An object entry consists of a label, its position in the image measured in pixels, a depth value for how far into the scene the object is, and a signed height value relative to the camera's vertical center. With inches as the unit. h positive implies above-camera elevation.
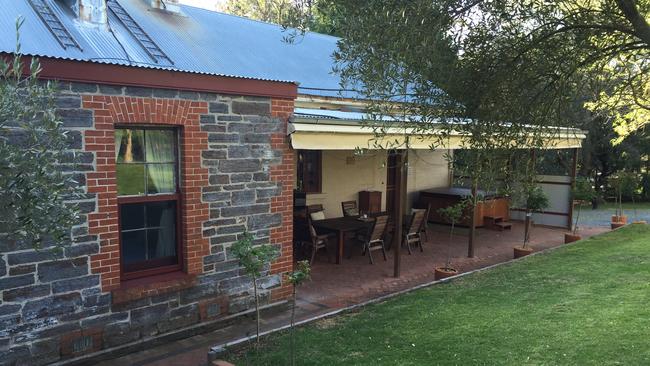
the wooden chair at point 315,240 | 371.9 -62.7
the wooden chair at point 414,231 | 422.0 -62.1
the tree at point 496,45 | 170.2 +44.3
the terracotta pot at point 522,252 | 415.2 -76.6
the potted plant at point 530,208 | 417.1 -44.6
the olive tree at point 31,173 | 86.3 -3.4
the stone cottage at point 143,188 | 194.5 -15.1
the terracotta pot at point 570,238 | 480.7 -74.6
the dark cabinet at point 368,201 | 510.0 -43.9
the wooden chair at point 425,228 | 439.6 -65.1
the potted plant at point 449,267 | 337.4 -76.3
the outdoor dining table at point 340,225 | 385.1 -54.0
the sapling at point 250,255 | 195.9 -39.2
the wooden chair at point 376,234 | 382.6 -59.8
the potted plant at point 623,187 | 568.1 -32.9
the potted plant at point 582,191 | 525.0 -31.7
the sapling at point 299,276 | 193.5 -46.8
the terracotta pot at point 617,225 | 561.6 -71.3
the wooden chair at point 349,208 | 479.2 -49.0
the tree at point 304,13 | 187.8 +57.7
